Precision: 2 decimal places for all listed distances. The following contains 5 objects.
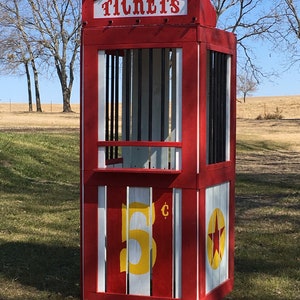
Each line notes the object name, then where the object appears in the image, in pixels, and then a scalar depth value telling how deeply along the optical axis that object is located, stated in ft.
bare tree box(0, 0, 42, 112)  162.20
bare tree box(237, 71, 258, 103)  126.03
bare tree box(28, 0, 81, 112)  163.63
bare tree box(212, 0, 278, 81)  108.68
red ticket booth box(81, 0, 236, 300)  18.07
